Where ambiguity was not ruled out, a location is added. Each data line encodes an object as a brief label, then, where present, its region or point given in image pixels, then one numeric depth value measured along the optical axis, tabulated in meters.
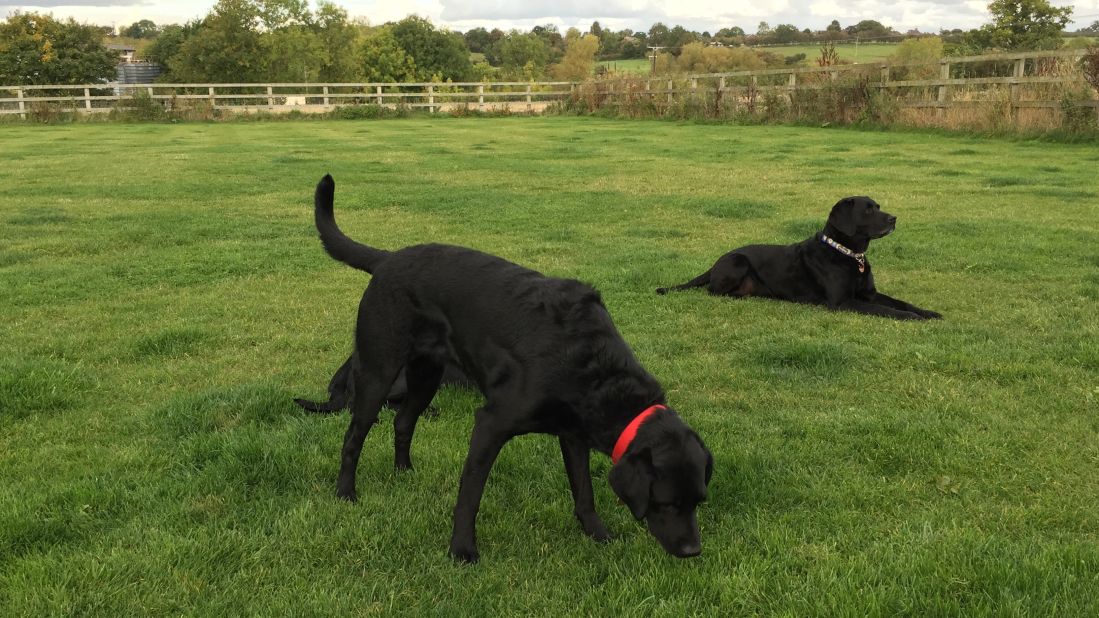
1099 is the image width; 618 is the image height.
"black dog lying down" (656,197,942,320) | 6.65
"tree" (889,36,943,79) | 21.06
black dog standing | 2.82
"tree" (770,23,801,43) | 92.99
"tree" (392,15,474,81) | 89.31
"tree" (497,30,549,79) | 113.87
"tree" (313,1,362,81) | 79.44
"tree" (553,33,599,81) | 86.11
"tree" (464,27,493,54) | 130.75
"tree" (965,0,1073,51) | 57.59
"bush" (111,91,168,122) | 32.53
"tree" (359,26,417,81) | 86.38
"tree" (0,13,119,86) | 62.41
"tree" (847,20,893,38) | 89.94
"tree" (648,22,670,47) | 110.81
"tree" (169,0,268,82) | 66.12
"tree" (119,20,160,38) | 151.12
